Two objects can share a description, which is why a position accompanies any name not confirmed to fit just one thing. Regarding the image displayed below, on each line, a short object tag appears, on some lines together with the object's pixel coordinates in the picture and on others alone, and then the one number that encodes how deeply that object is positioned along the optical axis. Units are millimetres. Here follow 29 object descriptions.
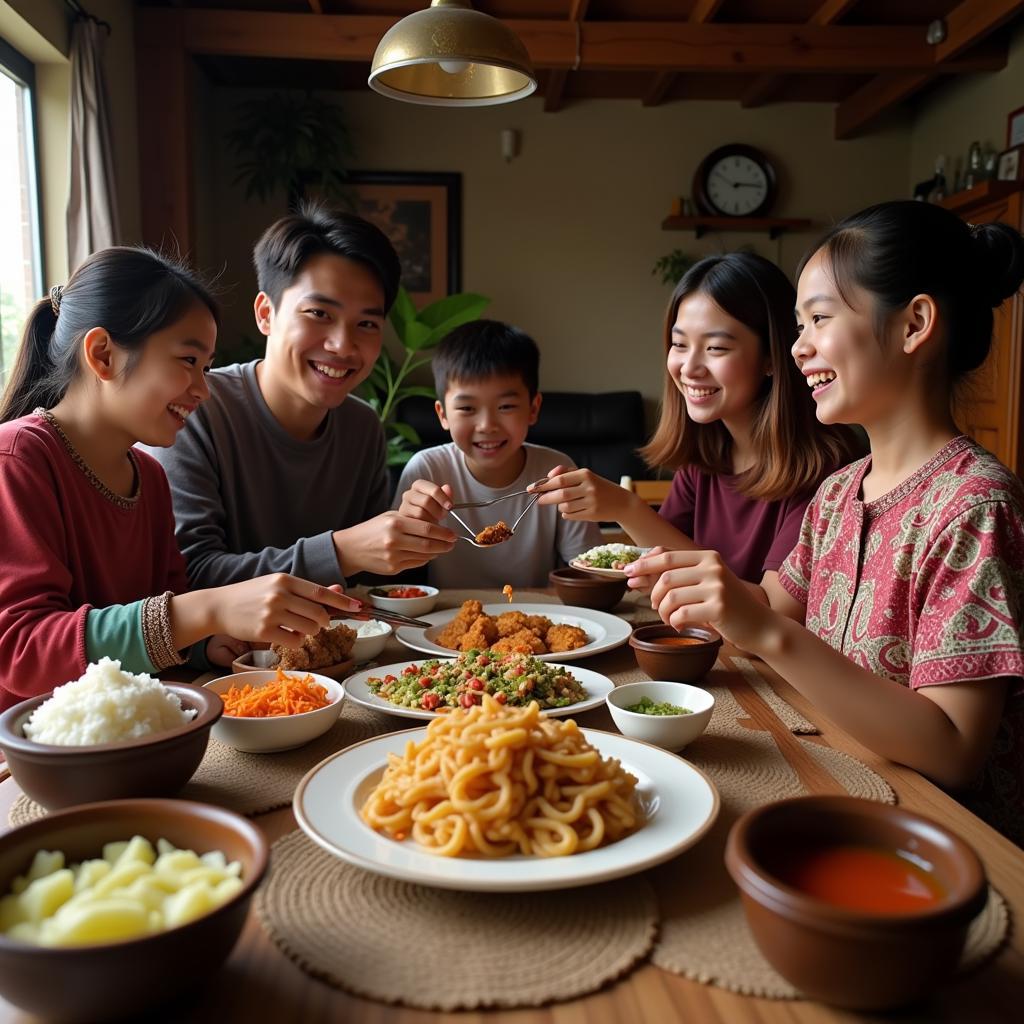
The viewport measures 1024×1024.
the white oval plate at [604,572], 1995
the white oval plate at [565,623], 1591
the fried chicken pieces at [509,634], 1596
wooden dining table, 653
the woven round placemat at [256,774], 1008
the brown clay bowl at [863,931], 601
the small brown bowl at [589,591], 1964
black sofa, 6496
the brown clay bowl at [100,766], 884
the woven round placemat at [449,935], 686
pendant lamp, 1912
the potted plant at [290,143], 5895
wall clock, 6758
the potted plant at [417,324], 5441
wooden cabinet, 5273
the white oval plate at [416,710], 1238
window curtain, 3938
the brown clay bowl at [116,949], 582
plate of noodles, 812
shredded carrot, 1189
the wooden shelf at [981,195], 5195
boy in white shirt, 2639
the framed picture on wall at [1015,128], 5332
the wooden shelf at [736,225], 6656
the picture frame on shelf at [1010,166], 5258
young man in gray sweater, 2193
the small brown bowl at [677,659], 1406
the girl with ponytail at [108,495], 1322
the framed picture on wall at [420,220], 6598
